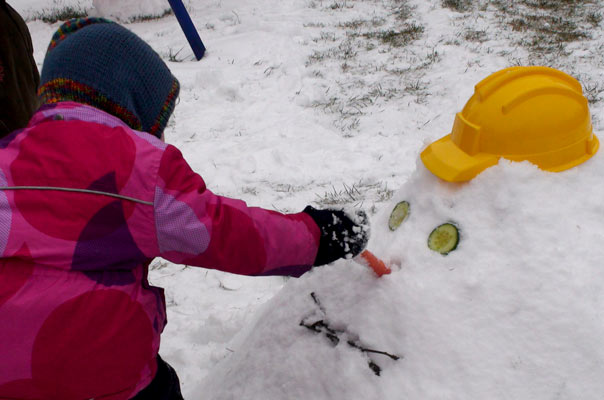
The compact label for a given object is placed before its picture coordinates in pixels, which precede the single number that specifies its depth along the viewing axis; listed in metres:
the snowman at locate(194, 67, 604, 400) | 1.26
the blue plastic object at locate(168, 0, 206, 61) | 5.58
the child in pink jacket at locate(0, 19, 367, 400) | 1.07
